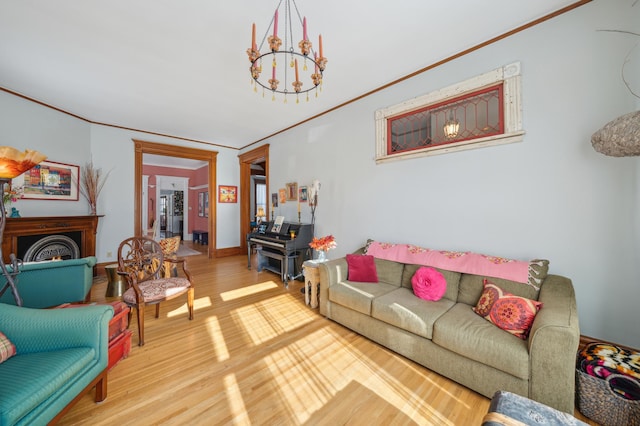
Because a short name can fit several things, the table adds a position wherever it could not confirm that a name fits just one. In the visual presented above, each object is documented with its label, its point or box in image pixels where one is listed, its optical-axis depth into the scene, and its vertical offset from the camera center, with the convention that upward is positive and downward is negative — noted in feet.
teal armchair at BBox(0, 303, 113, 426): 3.64 -2.59
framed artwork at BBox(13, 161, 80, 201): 12.13 +1.71
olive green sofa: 4.64 -2.93
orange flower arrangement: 10.78 -1.42
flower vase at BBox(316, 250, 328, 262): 10.63 -1.97
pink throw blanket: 6.73 -1.61
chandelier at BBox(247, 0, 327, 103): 5.28 +5.65
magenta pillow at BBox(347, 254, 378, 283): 9.16 -2.20
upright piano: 12.99 -1.88
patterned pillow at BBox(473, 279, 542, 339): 5.51 -2.43
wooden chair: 7.40 -2.51
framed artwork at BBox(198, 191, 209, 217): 27.99 +1.09
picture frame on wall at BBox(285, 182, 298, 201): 15.51 +1.46
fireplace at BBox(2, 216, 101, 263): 10.73 -1.22
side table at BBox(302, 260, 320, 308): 10.05 -2.99
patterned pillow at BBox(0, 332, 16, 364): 4.21 -2.46
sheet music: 14.75 -0.70
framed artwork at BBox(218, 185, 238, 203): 20.53 +1.70
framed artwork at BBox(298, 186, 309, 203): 14.70 +1.16
